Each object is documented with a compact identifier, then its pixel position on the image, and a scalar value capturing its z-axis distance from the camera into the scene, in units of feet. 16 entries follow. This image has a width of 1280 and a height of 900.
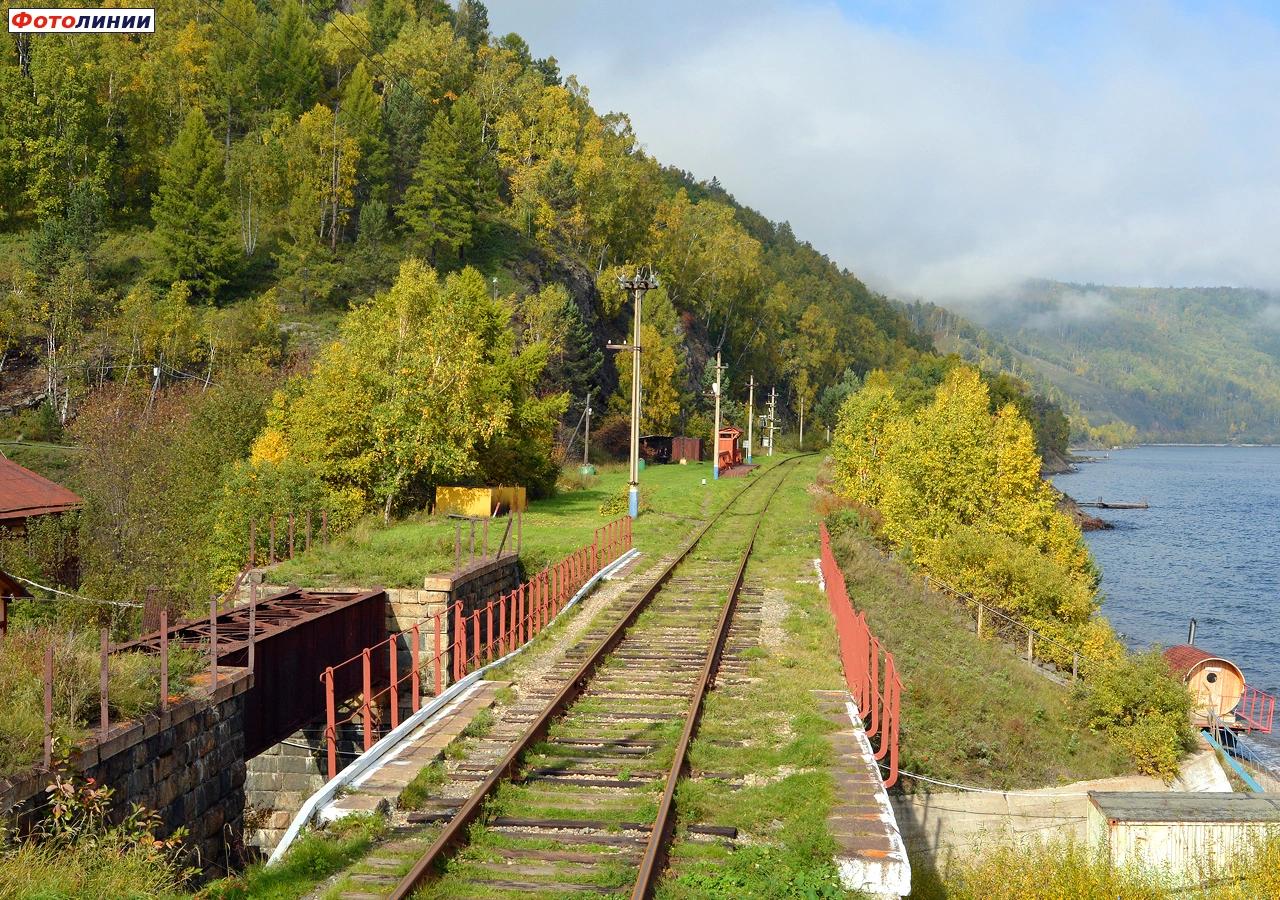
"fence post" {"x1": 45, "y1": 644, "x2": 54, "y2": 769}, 30.63
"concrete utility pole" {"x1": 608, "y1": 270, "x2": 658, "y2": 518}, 119.55
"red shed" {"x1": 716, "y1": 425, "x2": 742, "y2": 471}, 226.38
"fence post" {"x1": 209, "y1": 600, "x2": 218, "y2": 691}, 40.40
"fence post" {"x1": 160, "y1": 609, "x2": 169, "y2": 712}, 36.29
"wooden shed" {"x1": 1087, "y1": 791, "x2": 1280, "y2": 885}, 54.19
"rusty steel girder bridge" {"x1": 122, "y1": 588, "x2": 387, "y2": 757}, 46.91
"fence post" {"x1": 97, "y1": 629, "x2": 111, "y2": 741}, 33.35
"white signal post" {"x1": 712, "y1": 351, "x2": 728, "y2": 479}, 196.03
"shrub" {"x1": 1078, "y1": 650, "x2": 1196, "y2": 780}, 84.89
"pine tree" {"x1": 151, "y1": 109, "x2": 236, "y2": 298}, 215.10
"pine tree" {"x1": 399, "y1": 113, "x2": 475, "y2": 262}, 256.32
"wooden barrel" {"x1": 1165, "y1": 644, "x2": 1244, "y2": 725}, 111.45
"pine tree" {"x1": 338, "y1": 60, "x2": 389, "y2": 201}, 266.98
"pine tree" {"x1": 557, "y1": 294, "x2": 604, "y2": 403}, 240.73
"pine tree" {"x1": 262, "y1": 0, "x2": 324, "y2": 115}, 291.38
